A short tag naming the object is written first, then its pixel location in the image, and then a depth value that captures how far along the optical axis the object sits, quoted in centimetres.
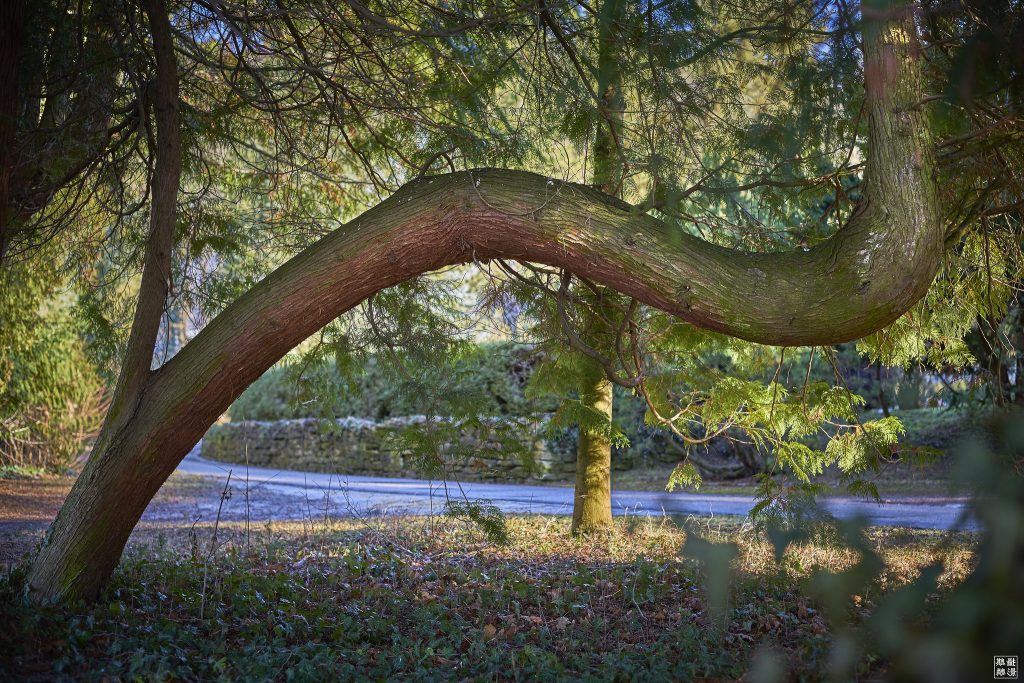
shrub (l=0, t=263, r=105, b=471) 1098
